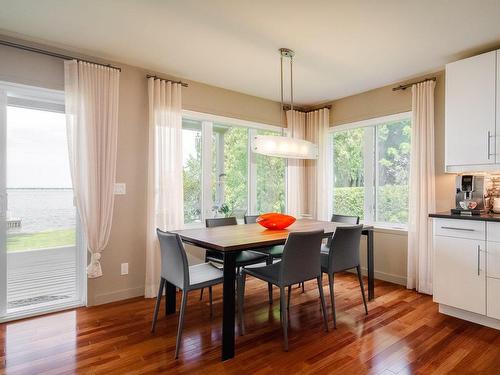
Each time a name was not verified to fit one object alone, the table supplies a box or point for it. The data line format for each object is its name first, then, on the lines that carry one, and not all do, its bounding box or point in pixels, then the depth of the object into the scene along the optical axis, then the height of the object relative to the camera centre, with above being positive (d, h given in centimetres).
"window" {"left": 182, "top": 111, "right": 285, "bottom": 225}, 400 +22
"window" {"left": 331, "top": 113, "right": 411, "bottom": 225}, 401 +24
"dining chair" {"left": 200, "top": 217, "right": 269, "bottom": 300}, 310 -73
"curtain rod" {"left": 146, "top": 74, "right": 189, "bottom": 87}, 347 +124
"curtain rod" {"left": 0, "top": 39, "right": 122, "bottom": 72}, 271 +126
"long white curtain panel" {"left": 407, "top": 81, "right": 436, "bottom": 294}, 350 -1
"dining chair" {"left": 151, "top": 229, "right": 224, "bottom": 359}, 223 -69
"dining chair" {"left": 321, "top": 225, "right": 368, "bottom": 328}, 275 -62
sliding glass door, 291 -25
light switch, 332 -1
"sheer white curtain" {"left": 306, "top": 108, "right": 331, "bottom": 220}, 470 +31
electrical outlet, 335 -89
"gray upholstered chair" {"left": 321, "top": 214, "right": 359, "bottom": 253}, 368 -42
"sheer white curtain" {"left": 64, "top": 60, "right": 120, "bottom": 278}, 299 +44
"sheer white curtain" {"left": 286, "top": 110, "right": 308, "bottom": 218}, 479 +12
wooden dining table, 219 -43
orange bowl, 303 -34
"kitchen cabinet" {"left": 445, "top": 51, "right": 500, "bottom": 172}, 282 +68
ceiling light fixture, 285 +38
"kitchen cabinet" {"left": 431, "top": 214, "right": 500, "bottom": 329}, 262 -74
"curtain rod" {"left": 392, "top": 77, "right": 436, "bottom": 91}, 359 +122
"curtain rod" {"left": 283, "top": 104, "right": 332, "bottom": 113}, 475 +124
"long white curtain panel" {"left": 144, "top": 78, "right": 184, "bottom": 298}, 344 +21
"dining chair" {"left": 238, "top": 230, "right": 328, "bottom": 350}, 237 -66
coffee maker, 317 -6
